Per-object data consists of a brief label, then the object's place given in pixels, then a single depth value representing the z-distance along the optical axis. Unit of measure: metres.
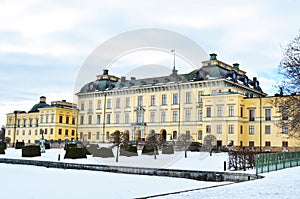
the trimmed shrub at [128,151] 35.95
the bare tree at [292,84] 23.61
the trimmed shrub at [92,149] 36.19
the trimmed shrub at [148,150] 37.02
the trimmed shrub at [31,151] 35.76
